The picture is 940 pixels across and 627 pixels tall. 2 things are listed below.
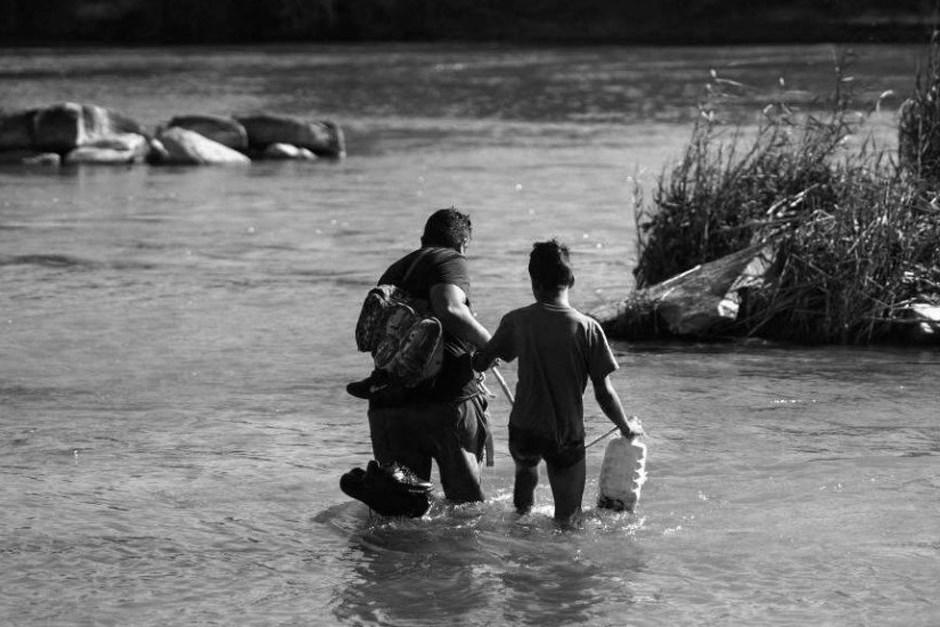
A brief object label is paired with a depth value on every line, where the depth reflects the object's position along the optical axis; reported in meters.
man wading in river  13.98
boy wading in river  13.75
